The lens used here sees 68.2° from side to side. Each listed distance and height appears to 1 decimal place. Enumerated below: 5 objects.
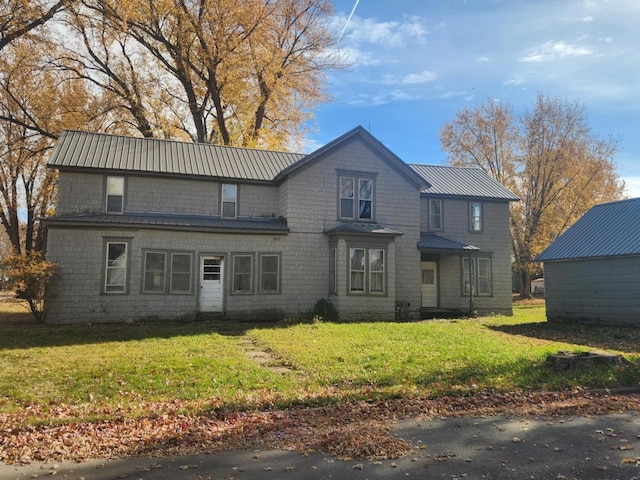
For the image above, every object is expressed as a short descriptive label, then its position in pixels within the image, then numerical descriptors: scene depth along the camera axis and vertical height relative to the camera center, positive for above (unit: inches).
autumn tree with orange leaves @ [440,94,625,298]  1476.4 +364.6
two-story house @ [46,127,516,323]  655.8 +72.6
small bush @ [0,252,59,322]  577.6 +5.9
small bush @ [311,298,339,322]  705.0 -45.4
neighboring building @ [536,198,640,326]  657.0 +21.8
